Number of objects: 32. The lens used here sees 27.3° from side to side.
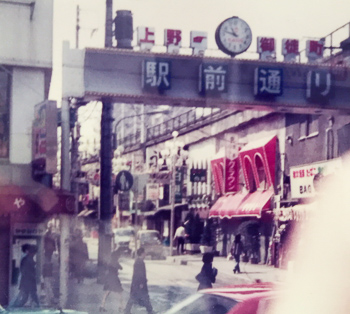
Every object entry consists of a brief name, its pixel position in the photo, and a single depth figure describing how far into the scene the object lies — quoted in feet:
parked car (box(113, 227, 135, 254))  159.53
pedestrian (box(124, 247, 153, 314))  58.23
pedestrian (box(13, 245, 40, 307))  57.93
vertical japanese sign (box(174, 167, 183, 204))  163.53
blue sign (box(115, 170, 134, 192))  78.59
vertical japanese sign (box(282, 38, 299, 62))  76.38
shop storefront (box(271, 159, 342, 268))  95.55
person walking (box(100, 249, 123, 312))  61.46
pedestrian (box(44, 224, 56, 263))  102.80
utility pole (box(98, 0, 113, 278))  75.05
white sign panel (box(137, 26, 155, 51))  72.13
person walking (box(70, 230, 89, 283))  94.04
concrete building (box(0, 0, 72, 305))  65.92
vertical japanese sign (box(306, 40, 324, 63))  78.12
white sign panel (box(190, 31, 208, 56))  72.90
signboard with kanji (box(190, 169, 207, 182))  149.79
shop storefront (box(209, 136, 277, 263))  120.67
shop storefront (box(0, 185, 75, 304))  61.52
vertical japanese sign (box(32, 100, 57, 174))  59.88
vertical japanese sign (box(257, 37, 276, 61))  75.87
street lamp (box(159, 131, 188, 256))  151.33
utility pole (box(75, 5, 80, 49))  104.47
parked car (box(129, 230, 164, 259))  144.46
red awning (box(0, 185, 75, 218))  60.59
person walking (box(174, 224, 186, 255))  153.38
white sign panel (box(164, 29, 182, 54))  72.43
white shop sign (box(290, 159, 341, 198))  94.94
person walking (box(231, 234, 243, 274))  104.64
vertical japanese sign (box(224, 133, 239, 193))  138.72
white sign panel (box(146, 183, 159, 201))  158.33
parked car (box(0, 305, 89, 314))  31.22
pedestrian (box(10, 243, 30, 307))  58.03
